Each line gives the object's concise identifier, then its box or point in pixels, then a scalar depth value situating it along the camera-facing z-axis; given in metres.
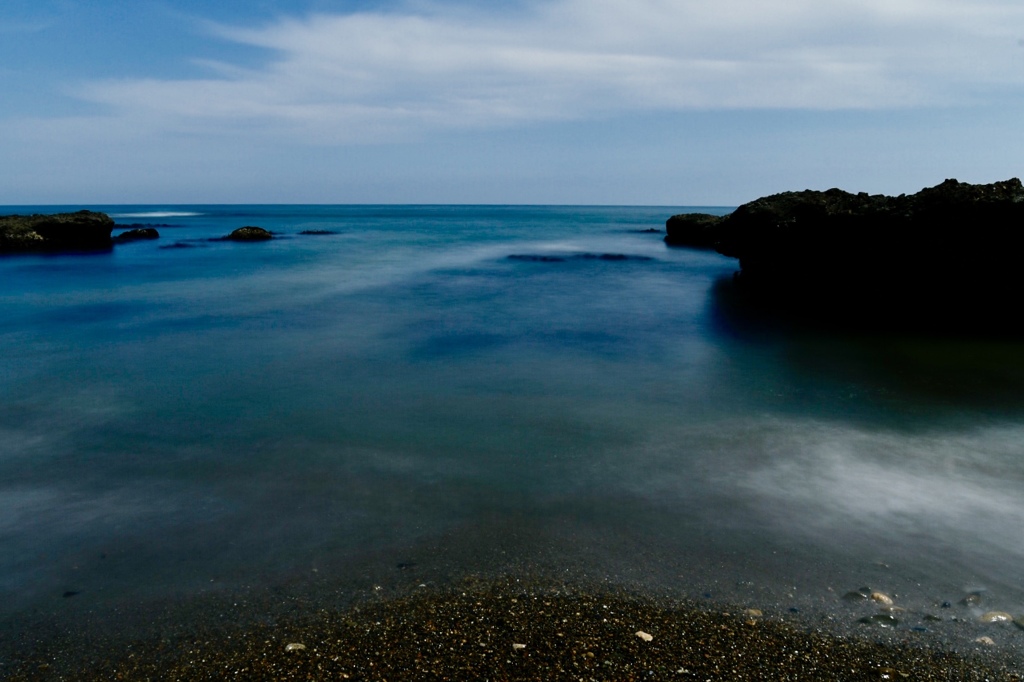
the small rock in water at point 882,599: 6.00
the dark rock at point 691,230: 57.28
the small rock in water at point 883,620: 5.70
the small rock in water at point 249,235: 60.24
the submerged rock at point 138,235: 60.59
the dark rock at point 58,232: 48.19
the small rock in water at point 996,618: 5.77
